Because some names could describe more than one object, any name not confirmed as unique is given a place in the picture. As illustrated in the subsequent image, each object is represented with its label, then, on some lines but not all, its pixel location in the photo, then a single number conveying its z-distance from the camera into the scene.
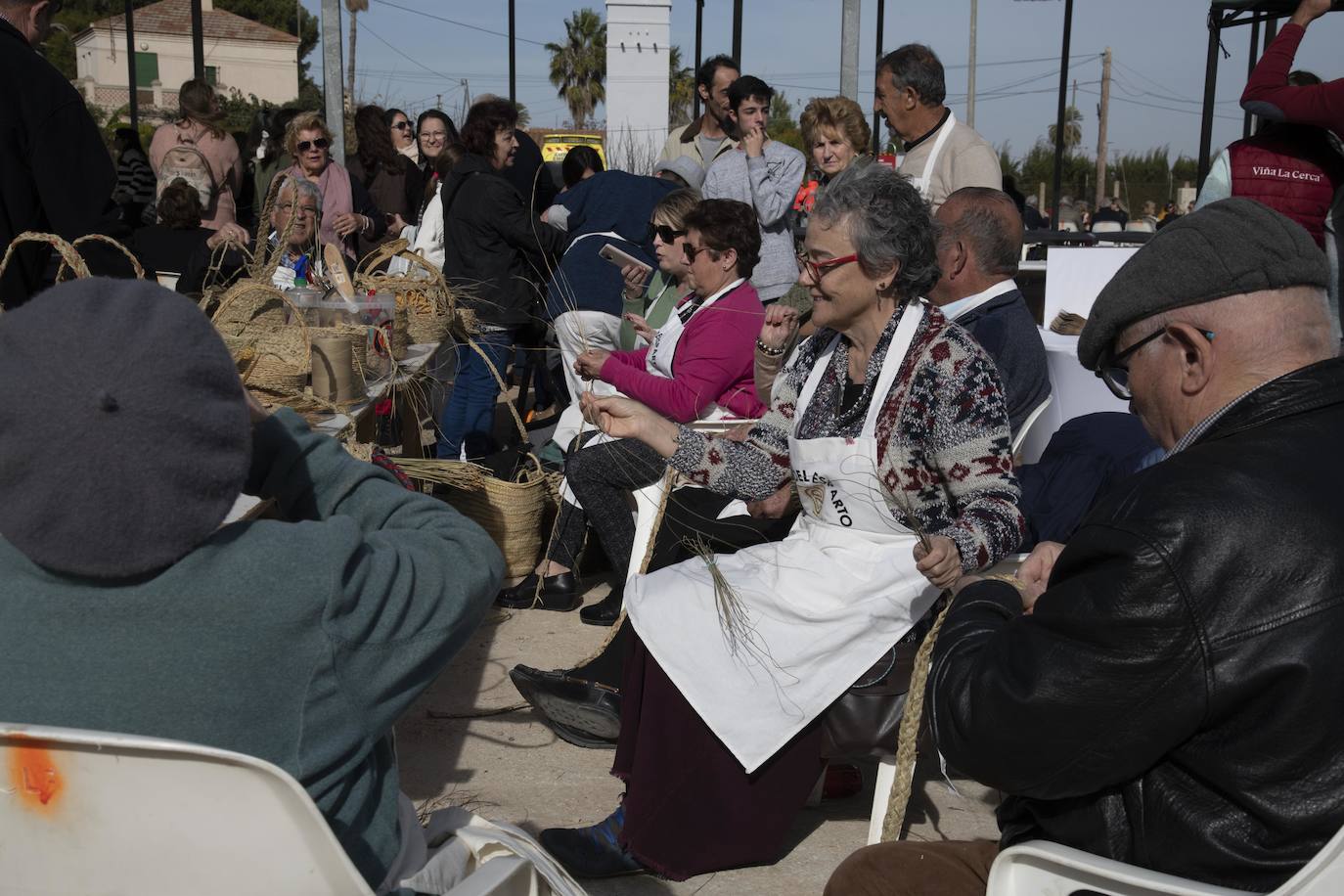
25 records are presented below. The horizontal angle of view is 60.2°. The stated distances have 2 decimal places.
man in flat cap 1.33
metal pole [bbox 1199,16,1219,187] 6.97
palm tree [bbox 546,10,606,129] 49.84
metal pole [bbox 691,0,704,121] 8.96
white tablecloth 4.55
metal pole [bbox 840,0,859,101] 7.77
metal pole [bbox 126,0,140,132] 8.01
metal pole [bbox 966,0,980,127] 30.94
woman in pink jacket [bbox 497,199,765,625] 4.20
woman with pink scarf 6.01
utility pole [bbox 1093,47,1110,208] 36.19
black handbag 2.69
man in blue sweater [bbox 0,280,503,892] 1.15
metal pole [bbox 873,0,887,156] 8.04
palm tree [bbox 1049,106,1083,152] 55.97
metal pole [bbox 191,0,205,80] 7.69
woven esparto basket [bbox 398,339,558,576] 4.71
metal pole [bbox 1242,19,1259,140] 8.15
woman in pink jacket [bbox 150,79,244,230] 6.25
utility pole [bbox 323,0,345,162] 8.24
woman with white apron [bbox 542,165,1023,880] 2.64
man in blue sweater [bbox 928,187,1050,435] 3.41
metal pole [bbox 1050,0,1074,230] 8.70
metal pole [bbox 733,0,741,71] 8.09
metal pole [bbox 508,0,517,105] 9.06
